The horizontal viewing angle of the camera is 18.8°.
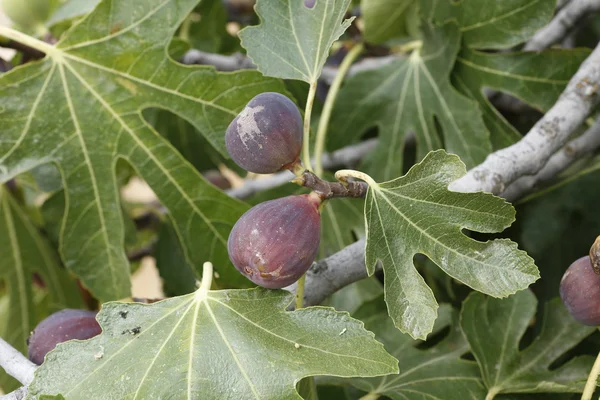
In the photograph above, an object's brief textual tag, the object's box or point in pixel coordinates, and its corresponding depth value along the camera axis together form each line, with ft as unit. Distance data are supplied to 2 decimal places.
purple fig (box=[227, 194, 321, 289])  2.68
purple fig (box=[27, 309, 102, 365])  2.89
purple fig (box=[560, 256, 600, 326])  2.75
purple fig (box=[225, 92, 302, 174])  2.72
